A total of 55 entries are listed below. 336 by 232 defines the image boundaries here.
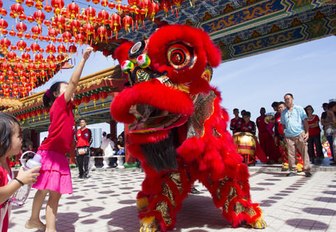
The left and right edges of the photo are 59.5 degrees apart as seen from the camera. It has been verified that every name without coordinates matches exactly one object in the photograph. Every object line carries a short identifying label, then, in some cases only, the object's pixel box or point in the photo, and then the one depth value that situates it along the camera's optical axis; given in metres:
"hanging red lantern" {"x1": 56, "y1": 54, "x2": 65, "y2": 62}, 9.21
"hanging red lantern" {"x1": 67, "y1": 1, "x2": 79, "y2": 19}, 6.52
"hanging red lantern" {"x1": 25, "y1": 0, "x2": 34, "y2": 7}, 5.96
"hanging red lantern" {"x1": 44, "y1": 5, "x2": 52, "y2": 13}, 6.18
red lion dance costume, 2.20
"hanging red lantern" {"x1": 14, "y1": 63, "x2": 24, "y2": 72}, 10.34
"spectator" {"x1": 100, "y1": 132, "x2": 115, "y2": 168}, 10.99
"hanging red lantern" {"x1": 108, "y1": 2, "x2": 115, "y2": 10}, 6.08
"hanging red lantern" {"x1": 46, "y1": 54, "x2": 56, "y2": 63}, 9.00
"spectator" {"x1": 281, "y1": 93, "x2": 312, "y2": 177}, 5.30
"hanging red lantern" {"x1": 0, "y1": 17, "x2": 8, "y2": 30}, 7.05
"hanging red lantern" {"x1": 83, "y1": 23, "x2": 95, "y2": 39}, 7.52
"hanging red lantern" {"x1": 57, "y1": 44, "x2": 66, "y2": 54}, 8.48
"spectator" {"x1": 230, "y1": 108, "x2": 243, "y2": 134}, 7.60
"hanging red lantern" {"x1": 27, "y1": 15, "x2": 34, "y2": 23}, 6.81
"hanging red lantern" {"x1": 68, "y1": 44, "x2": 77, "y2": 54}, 8.56
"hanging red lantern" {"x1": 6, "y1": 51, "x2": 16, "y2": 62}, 8.61
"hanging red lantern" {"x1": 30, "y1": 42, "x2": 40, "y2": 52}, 8.36
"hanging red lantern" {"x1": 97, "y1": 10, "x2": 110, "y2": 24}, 6.99
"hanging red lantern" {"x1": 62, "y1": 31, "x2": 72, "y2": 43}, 8.26
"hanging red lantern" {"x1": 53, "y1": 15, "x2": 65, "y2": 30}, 7.14
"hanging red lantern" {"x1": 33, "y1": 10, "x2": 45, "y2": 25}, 6.76
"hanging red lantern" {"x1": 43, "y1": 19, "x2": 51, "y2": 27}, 7.30
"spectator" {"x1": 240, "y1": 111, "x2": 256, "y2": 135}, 7.38
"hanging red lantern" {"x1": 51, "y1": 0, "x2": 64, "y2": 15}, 6.15
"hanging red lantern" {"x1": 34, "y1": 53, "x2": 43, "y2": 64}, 9.04
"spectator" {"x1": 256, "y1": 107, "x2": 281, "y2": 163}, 8.15
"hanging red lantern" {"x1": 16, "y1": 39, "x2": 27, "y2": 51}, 8.20
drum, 5.89
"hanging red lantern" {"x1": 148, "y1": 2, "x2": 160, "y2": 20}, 6.16
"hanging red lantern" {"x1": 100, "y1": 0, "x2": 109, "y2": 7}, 6.03
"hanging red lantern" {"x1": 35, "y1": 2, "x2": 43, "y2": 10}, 6.08
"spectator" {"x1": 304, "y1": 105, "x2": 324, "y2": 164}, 7.38
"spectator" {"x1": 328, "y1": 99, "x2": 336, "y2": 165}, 6.51
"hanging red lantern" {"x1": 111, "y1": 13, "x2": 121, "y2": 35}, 6.93
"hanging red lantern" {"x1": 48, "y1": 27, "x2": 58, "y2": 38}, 8.00
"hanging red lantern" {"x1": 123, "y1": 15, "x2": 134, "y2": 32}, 6.78
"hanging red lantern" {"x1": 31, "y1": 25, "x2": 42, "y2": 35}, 7.71
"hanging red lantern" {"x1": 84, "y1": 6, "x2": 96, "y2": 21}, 6.78
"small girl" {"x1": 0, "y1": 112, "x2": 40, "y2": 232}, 1.35
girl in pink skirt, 2.32
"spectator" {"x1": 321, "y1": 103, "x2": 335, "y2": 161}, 6.81
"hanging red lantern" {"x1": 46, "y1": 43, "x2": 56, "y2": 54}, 8.48
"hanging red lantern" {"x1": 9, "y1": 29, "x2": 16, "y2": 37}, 7.66
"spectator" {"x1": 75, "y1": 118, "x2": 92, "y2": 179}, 7.19
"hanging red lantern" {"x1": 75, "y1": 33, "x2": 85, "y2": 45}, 7.87
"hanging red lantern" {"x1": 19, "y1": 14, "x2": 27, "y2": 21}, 6.64
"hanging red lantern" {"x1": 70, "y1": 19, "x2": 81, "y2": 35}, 7.36
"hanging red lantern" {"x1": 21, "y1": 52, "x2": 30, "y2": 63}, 8.62
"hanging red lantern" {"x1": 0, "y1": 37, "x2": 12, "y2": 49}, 7.77
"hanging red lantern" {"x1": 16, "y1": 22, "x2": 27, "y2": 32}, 7.43
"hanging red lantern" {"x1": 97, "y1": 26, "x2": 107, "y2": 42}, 7.57
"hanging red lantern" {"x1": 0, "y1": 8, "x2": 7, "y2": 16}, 6.56
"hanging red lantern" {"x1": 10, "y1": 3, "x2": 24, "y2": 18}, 6.35
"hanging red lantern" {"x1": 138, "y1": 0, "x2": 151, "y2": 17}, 6.10
